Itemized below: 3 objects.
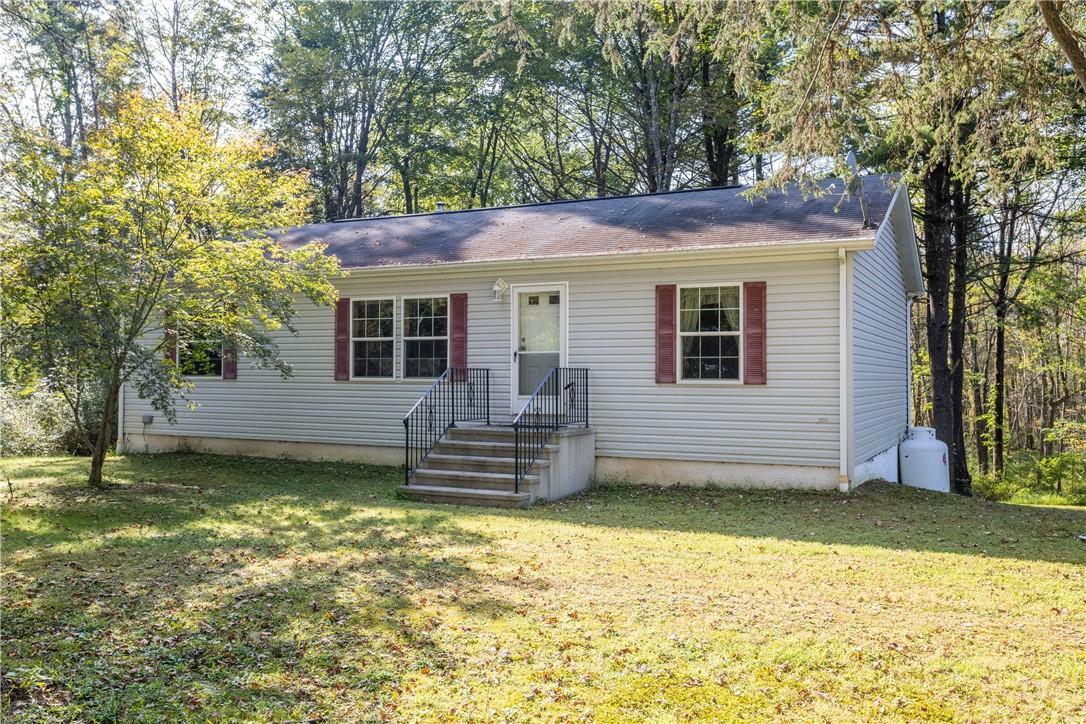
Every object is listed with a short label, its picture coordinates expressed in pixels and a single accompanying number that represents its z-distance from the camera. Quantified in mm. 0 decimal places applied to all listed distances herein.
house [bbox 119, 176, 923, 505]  9695
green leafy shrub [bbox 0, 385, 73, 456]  14078
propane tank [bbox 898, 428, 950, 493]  12992
